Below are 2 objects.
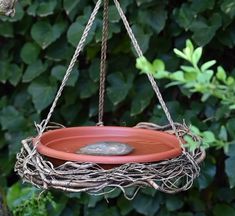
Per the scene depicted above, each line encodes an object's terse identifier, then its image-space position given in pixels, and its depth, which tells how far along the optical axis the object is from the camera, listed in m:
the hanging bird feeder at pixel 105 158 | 2.03
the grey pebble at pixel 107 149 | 2.16
